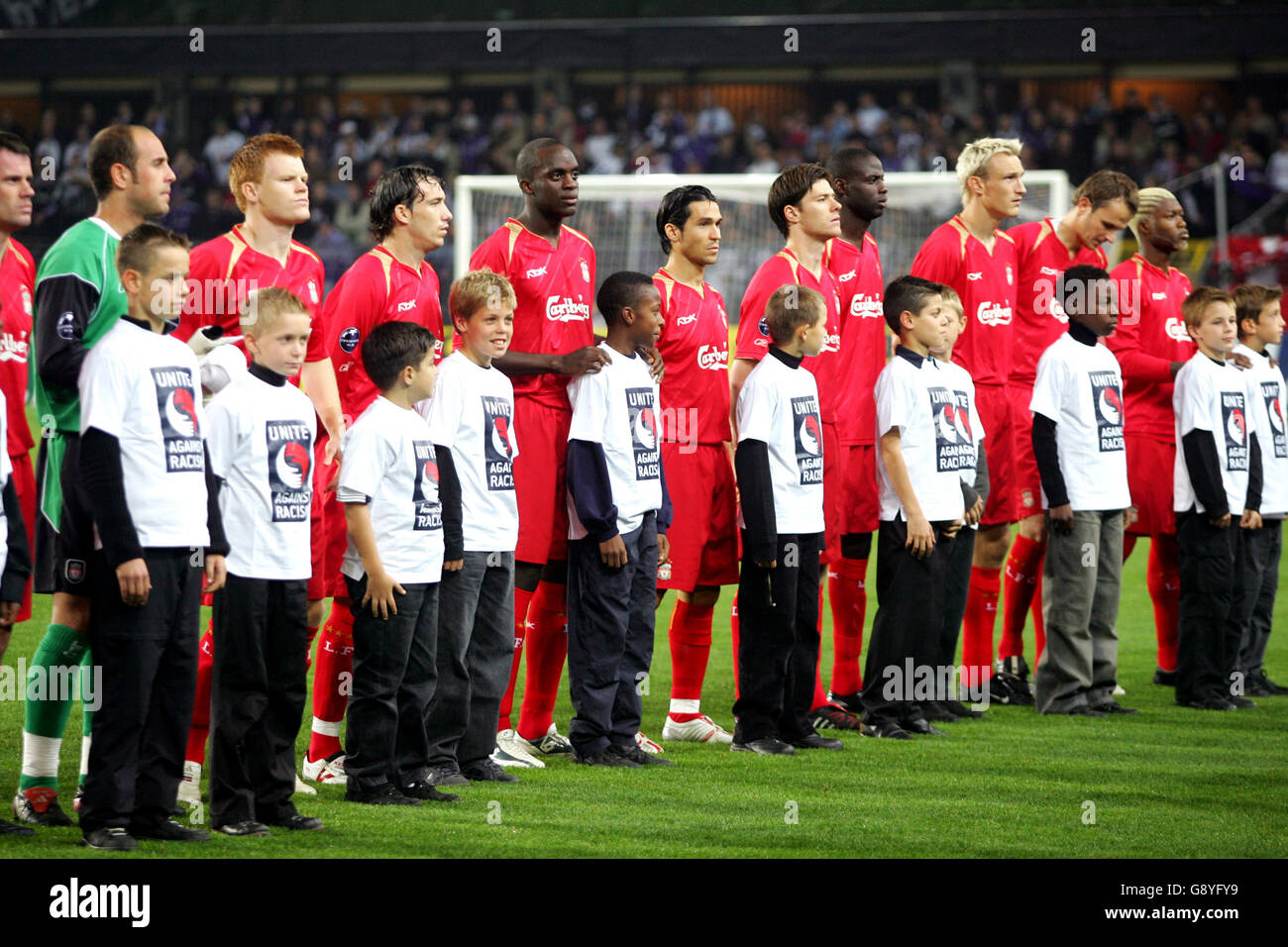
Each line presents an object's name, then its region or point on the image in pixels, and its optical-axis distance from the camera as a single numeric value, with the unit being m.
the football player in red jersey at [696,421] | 6.46
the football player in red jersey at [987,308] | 7.42
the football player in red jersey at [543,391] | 6.09
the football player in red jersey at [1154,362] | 7.93
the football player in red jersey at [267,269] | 5.24
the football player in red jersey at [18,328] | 4.81
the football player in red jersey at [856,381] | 6.95
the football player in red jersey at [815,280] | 6.59
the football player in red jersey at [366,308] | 5.52
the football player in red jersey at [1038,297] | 7.58
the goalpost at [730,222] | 17.16
